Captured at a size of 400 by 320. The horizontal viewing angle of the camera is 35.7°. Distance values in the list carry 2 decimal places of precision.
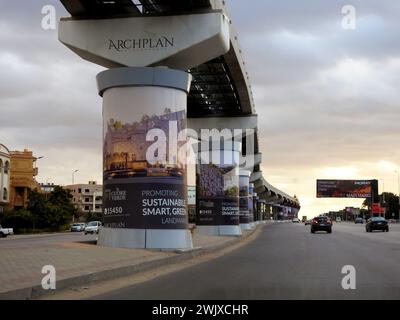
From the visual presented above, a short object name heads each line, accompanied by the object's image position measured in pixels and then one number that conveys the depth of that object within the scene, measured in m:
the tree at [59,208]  73.88
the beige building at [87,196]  172.88
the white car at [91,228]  60.10
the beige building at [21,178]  85.81
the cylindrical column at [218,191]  45.31
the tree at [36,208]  69.83
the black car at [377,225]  54.16
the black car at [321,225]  50.88
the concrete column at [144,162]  21.95
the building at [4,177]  76.12
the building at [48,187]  143.45
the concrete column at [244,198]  59.22
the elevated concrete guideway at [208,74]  23.25
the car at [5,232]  54.97
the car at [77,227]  73.27
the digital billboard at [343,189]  109.69
